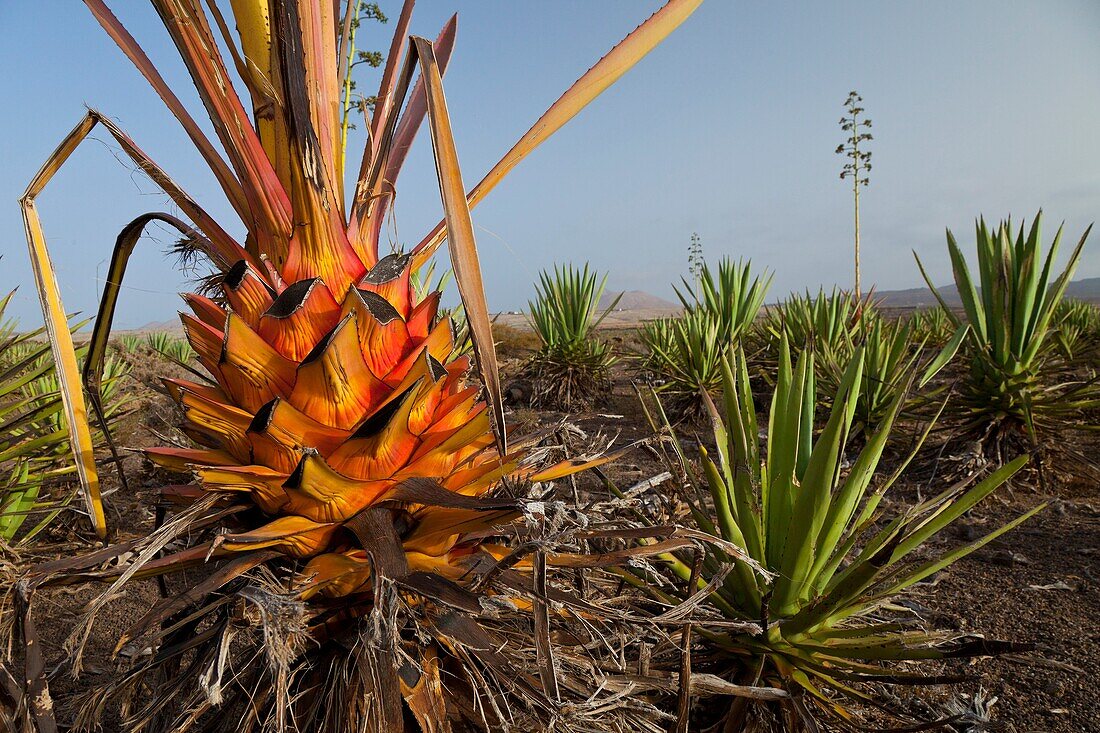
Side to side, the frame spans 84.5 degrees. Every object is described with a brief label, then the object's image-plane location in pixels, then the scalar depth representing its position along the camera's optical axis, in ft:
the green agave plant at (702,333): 18.48
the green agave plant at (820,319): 16.75
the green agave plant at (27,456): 7.20
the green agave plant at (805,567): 4.62
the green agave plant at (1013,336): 11.87
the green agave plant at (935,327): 24.08
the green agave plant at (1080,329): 18.86
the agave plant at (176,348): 35.66
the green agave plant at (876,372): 13.41
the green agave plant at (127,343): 27.86
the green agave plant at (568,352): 23.27
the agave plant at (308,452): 2.70
